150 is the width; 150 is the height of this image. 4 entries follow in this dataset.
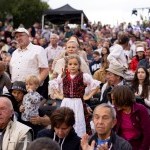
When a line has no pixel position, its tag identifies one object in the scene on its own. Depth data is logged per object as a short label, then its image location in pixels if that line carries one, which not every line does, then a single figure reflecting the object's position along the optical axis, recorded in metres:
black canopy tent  30.67
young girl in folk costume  8.02
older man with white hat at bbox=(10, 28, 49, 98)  9.01
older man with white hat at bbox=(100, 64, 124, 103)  8.63
